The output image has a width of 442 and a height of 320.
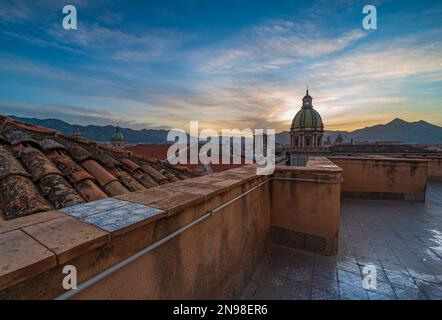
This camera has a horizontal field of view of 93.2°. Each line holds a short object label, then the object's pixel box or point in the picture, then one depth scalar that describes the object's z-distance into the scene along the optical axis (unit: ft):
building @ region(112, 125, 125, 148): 162.40
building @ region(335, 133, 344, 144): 211.49
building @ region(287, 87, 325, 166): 128.57
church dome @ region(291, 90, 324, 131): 130.72
